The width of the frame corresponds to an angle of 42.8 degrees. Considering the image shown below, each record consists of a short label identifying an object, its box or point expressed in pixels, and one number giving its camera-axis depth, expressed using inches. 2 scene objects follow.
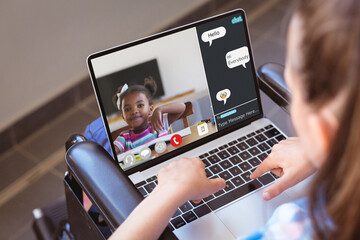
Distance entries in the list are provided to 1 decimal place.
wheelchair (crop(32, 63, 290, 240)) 28.0
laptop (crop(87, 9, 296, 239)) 32.8
